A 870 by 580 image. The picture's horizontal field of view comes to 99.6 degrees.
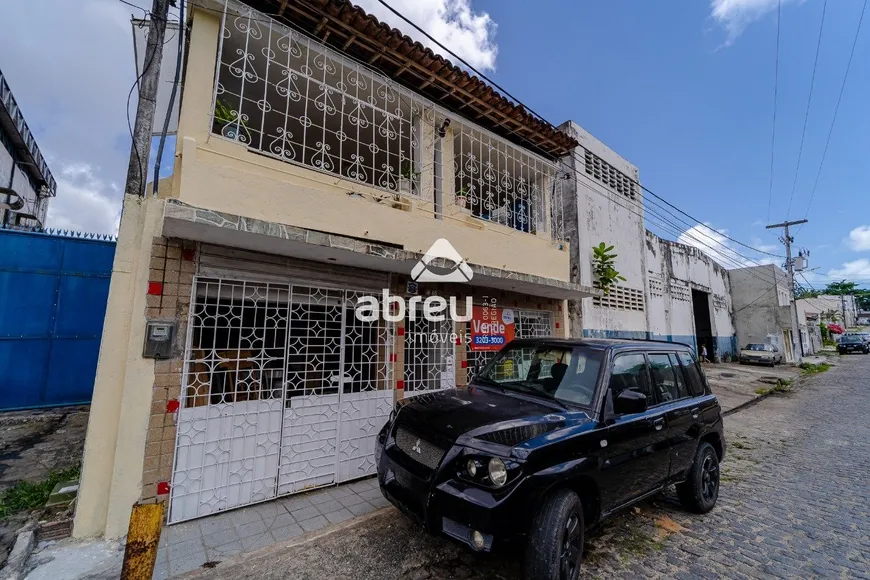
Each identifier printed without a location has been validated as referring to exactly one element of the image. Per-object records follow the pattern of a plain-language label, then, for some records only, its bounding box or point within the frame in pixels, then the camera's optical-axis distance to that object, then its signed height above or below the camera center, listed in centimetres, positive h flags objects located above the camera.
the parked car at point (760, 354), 1997 -97
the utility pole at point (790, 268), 2167 +406
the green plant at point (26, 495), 345 -157
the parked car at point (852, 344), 3009 -62
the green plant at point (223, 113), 403 +246
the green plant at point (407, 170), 546 +249
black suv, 239 -85
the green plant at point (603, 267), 1009 +189
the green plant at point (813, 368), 1847 -166
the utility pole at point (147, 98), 361 +238
